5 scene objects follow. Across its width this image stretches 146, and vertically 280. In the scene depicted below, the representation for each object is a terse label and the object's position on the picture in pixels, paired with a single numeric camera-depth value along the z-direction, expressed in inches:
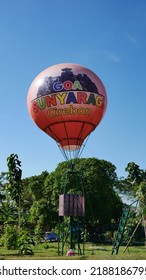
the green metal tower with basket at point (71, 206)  914.7
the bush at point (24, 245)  910.7
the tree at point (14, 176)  1617.9
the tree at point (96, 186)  1911.9
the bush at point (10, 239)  1135.6
